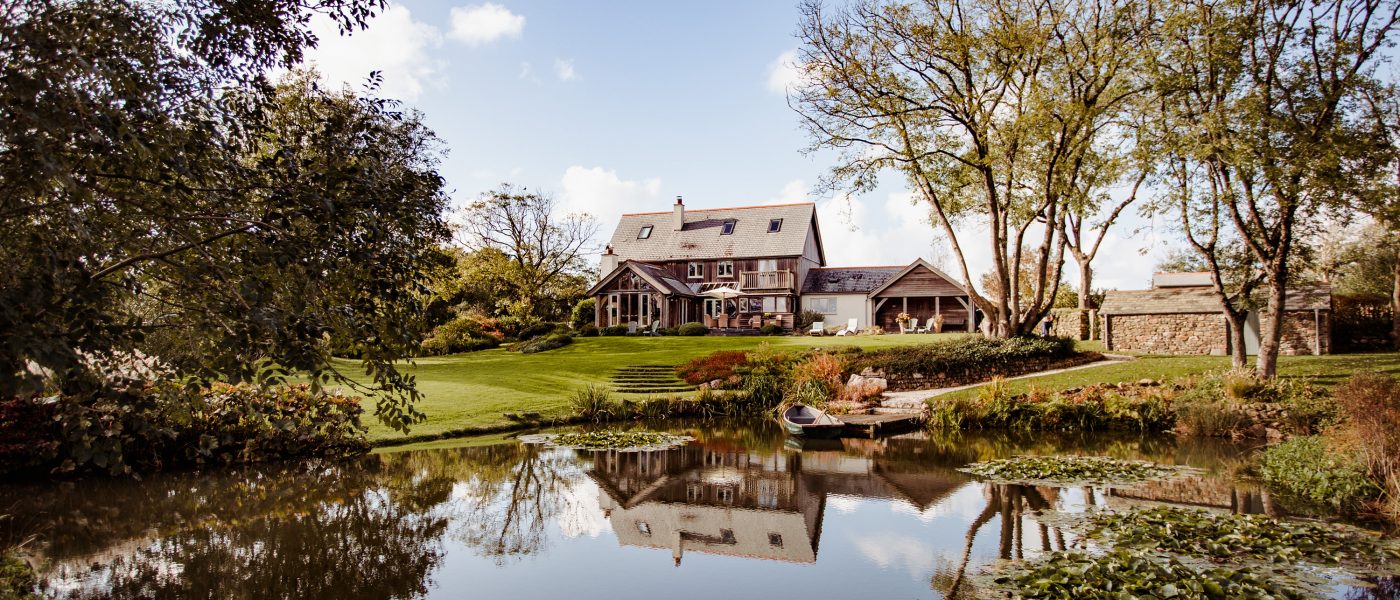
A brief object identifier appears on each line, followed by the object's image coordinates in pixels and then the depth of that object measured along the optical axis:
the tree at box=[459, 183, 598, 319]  44.25
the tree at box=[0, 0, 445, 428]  3.83
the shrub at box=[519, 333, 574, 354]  33.16
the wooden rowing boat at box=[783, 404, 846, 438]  16.52
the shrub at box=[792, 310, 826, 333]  40.72
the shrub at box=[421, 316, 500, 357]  33.03
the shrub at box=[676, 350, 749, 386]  23.70
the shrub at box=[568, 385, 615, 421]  19.55
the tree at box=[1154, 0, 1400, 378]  16.38
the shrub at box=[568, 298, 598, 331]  41.91
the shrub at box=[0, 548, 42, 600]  6.11
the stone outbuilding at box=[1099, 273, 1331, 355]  23.88
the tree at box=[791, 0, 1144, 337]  20.89
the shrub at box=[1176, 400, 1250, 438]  15.88
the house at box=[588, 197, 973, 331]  39.69
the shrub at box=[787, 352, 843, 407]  21.28
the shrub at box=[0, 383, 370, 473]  11.45
